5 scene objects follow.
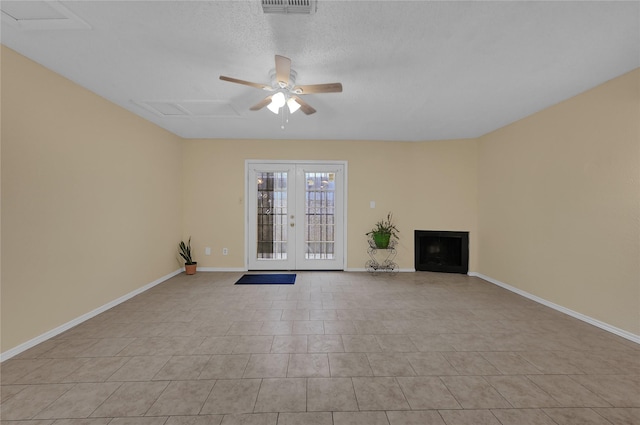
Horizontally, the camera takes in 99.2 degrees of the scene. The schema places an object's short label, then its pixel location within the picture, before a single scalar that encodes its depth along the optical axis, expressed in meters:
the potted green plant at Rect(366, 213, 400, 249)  5.02
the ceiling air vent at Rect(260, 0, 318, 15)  1.76
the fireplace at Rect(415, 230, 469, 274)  5.18
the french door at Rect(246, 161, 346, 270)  5.35
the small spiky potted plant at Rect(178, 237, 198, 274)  5.00
